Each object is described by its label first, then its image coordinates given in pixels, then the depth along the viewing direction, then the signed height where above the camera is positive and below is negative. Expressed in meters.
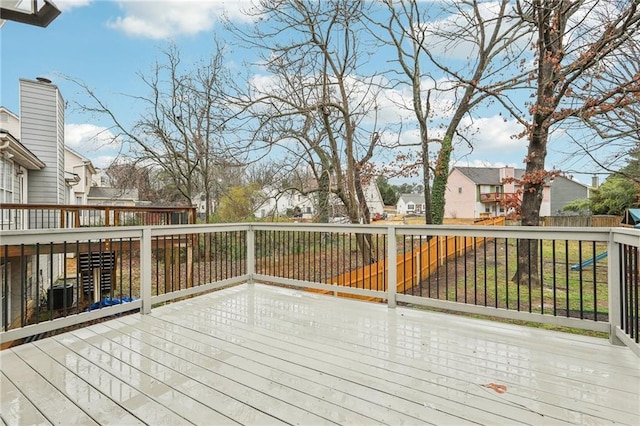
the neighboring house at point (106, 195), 12.28 +0.98
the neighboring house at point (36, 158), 8.27 +1.60
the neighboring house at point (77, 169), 14.94 +2.17
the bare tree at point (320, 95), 7.52 +2.96
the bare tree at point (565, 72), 5.28 +2.44
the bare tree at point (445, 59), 7.08 +3.62
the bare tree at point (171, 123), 10.54 +3.01
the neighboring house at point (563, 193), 25.48 +1.42
